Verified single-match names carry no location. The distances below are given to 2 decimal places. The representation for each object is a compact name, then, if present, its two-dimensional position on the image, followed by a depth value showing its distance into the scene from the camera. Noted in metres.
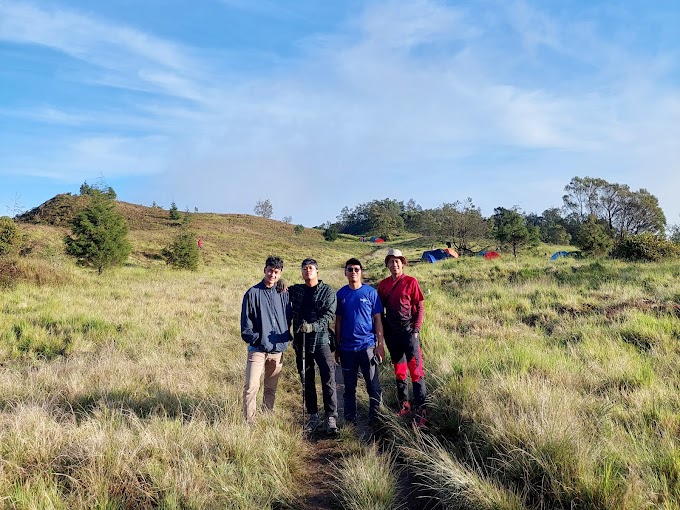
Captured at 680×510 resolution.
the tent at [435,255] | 35.77
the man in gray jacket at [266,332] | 4.50
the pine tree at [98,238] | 21.31
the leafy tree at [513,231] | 35.62
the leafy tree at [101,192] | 23.13
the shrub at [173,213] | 58.49
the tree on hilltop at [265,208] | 134.50
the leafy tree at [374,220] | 89.34
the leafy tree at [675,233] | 34.91
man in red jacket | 4.67
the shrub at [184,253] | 29.59
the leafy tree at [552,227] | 60.03
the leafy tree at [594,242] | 27.88
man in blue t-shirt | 4.70
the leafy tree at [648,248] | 18.56
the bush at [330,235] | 74.56
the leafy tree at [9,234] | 20.75
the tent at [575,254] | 28.56
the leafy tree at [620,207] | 49.22
